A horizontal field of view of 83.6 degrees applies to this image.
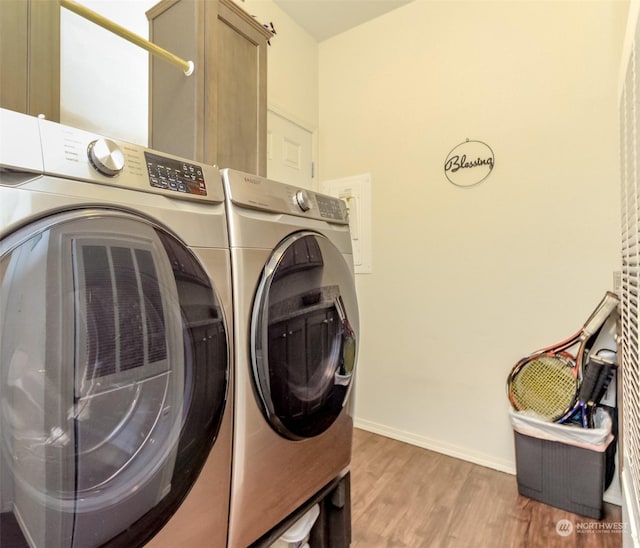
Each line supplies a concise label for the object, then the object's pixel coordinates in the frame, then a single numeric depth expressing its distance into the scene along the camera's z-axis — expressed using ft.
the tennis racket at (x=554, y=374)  5.38
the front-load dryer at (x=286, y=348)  2.69
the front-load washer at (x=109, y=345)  1.71
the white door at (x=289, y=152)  7.65
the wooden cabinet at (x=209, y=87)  4.05
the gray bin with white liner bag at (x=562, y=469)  5.13
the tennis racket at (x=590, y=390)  5.16
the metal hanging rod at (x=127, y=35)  3.16
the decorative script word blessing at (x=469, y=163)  6.65
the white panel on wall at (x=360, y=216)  8.09
